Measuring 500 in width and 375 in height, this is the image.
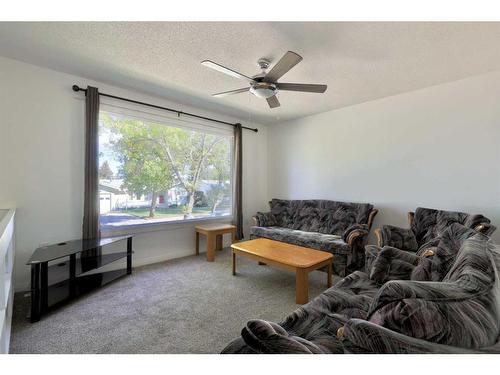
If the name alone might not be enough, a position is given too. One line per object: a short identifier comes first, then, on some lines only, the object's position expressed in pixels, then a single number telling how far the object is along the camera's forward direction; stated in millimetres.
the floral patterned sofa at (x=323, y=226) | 3084
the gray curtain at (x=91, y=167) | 2936
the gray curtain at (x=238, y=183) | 4543
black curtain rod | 2926
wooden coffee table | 2371
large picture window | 3299
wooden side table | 3682
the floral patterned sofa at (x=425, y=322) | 738
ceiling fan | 2000
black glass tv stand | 2082
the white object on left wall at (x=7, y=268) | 1253
